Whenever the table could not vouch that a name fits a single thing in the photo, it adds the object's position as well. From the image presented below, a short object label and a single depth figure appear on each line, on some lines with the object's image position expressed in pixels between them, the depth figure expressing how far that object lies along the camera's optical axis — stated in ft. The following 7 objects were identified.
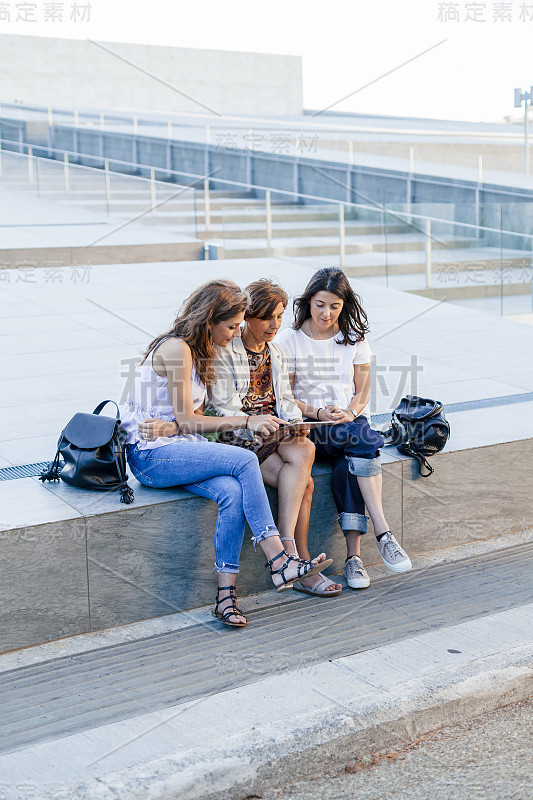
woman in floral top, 13.53
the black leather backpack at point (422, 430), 15.01
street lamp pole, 55.06
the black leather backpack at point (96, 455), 12.89
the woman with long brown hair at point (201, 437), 12.72
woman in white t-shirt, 14.10
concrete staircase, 34.78
